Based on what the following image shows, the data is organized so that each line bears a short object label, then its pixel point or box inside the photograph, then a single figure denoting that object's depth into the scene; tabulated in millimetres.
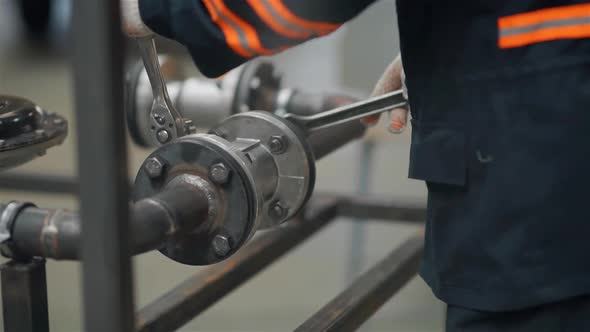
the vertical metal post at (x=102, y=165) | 1423
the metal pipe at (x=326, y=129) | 2134
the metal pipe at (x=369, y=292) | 2060
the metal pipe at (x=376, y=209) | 2660
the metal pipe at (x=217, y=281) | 2072
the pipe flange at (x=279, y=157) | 1942
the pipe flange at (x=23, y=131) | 1911
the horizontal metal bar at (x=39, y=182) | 2983
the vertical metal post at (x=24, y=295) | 1803
